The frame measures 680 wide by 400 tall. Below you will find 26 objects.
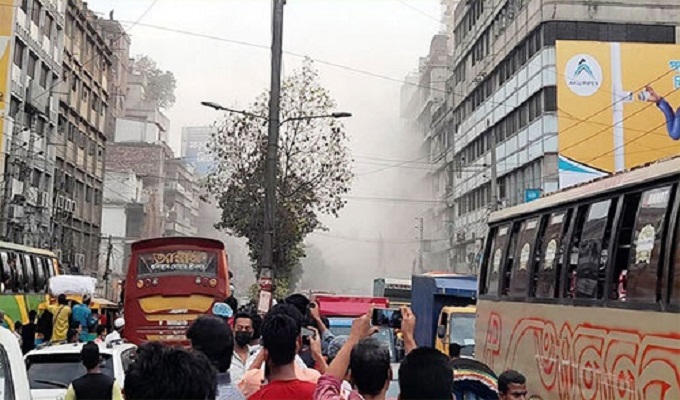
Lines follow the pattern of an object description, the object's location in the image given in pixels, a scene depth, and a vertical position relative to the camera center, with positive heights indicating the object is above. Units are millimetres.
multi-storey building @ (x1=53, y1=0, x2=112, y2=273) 42750 +7908
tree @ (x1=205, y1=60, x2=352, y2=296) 29984 +4130
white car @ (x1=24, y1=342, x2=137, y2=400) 8609 -850
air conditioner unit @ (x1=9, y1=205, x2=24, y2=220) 34031 +2799
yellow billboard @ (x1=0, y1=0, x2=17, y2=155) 32312 +8686
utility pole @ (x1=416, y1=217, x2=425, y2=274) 68125 +3971
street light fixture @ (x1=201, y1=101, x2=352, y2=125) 20162 +4301
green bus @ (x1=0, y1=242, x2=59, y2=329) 19797 +85
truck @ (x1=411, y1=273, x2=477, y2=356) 19984 -103
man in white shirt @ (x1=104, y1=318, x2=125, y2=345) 17466 -832
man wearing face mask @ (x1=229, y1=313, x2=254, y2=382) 6496 -425
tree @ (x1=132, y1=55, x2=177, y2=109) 89512 +21445
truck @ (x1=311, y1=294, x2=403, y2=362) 22562 -402
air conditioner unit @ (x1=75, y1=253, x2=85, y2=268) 44316 +1231
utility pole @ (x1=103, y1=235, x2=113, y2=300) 49000 +463
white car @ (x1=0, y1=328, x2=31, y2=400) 5160 -549
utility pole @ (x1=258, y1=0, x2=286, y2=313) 16797 +2894
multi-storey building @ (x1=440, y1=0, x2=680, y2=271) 37844 +10811
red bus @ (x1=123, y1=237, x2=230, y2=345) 17422 +34
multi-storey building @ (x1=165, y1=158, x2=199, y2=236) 77938 +8506
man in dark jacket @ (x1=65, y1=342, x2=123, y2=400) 5883 -732
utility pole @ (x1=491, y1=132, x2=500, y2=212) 31266 +4121
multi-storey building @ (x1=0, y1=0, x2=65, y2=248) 33312 +7099
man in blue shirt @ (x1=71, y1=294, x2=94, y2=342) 15773 -639
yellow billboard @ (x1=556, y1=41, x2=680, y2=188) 36562 +8163
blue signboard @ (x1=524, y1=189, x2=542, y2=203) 33719 +4012
